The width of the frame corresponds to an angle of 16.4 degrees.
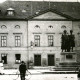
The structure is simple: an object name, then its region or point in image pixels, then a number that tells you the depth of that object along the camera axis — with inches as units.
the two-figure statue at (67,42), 1236.5
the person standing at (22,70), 685.9
